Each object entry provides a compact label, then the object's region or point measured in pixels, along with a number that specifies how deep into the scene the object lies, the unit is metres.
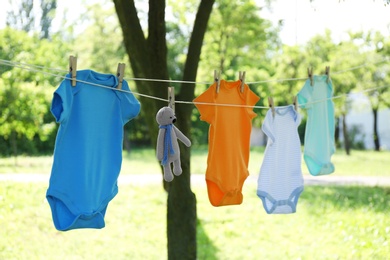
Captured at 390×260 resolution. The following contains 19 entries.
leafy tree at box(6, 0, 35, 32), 9.87
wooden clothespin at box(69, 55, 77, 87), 2.46
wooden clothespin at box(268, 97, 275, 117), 3.16
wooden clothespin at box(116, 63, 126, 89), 2.64
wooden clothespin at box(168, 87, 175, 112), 2.67
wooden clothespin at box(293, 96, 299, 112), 3.32
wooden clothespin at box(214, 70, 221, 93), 3.06
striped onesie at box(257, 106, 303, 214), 3.21
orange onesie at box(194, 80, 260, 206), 3.07
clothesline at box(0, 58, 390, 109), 2.24
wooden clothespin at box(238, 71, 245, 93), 3.18
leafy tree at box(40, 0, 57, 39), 10.58
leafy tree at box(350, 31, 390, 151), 10.05
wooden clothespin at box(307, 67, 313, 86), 3.49
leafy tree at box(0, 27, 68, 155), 7.73
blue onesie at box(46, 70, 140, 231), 2.50
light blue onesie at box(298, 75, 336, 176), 3.57
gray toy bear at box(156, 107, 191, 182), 2.55
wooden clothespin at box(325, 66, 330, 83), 3.59
